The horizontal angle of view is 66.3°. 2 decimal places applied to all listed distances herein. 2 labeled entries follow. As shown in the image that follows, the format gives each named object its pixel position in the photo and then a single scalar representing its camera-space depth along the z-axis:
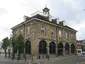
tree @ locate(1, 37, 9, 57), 20.66
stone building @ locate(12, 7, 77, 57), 16.43
